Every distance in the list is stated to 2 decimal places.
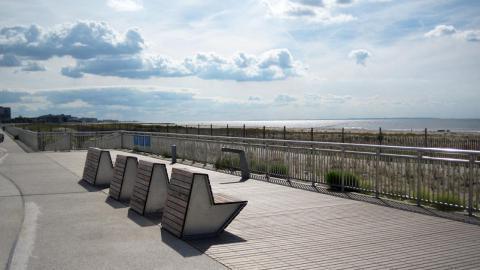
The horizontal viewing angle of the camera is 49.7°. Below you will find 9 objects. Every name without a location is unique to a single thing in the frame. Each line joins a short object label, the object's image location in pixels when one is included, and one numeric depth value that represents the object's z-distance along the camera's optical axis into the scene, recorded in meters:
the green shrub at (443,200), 9.02
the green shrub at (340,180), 11.43
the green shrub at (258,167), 14.68
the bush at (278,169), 13.76
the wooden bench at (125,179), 10.64
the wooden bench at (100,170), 13.04
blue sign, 24.22
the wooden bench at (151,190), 9.05
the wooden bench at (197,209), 7.32
